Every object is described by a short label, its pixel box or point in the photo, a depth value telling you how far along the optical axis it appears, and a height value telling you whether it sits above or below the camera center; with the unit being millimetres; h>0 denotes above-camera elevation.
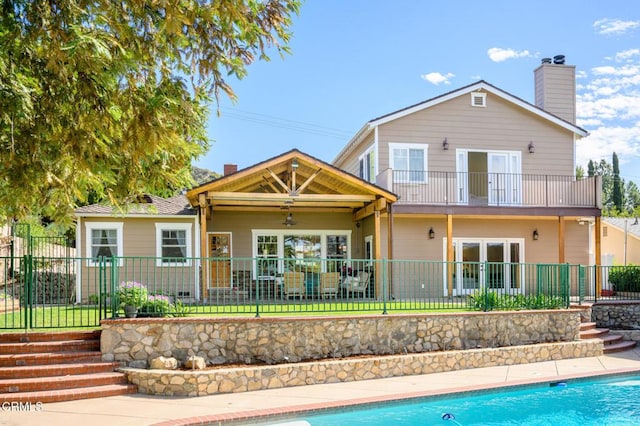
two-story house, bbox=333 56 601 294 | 19031 +1951
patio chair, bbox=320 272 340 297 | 15181 -1178
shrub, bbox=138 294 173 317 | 10898 -1310
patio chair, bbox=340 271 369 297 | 16928 -1359
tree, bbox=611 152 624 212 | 59812 +5122
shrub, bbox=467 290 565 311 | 13680 -1618
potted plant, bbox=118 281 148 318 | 10641 -1124
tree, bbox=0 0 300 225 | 6398 +2021
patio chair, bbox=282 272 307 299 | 13589 -1113
